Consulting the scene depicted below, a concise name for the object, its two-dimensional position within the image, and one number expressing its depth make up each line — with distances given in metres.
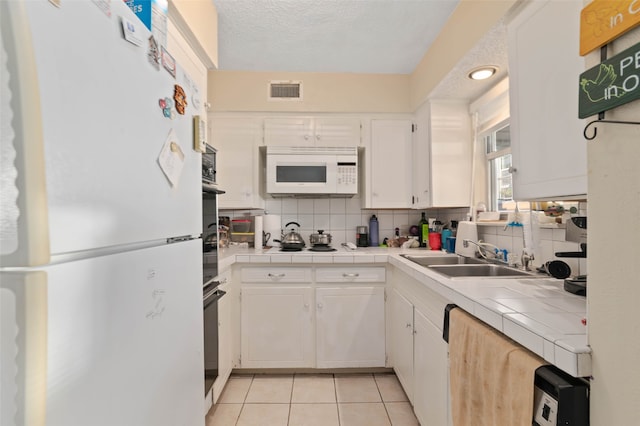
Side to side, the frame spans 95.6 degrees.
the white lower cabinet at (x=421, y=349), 1.35
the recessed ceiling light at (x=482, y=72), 1.85
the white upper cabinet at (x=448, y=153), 2.36
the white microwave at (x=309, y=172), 2.50
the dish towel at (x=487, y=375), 0.75
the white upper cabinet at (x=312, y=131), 2.60
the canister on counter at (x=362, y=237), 2.77
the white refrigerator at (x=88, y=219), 0.39
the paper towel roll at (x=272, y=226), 2.67
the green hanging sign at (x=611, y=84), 0.53
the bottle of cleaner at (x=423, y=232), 2.69
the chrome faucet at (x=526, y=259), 1.46
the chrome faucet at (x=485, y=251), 1.82
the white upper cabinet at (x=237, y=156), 2.59
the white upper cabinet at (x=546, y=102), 0.96
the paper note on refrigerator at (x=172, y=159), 0.76
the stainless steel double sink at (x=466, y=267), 1.59
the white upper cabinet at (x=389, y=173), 2.64
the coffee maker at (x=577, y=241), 1.03
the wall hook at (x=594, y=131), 0.61
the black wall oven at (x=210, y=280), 1.53
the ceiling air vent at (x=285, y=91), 2.62
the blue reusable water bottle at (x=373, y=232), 2.82
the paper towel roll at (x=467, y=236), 1.99
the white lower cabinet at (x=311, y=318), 2.19
